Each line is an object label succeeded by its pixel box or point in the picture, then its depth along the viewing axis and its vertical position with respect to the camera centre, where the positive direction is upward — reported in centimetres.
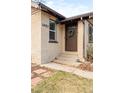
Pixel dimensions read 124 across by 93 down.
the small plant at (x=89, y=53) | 276 -32
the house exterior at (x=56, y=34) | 253 +39
